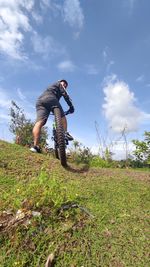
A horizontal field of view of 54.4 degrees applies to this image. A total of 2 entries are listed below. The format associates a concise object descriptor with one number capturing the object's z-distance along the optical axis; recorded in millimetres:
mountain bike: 2886
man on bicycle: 3426
